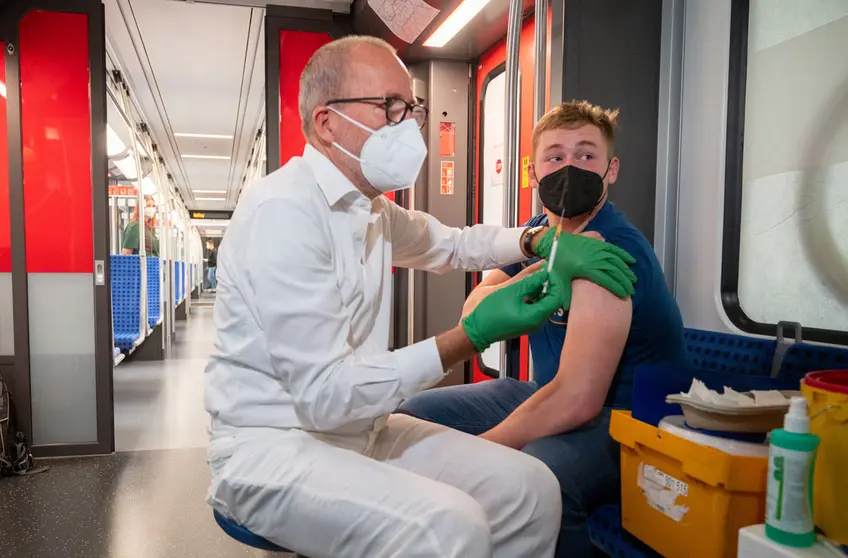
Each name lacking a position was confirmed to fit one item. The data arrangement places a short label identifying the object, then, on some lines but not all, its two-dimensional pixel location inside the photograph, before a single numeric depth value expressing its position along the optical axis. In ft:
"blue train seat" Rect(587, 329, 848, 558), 4.40
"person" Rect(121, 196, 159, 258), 22.77
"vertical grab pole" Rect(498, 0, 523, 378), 6.49
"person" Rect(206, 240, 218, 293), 86.93
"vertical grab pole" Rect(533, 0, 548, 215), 6.33
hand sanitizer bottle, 2.98
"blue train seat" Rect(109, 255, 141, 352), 20.66
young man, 5.08
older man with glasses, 4.02
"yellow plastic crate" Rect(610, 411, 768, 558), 3.60
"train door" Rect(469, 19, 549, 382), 10.30
